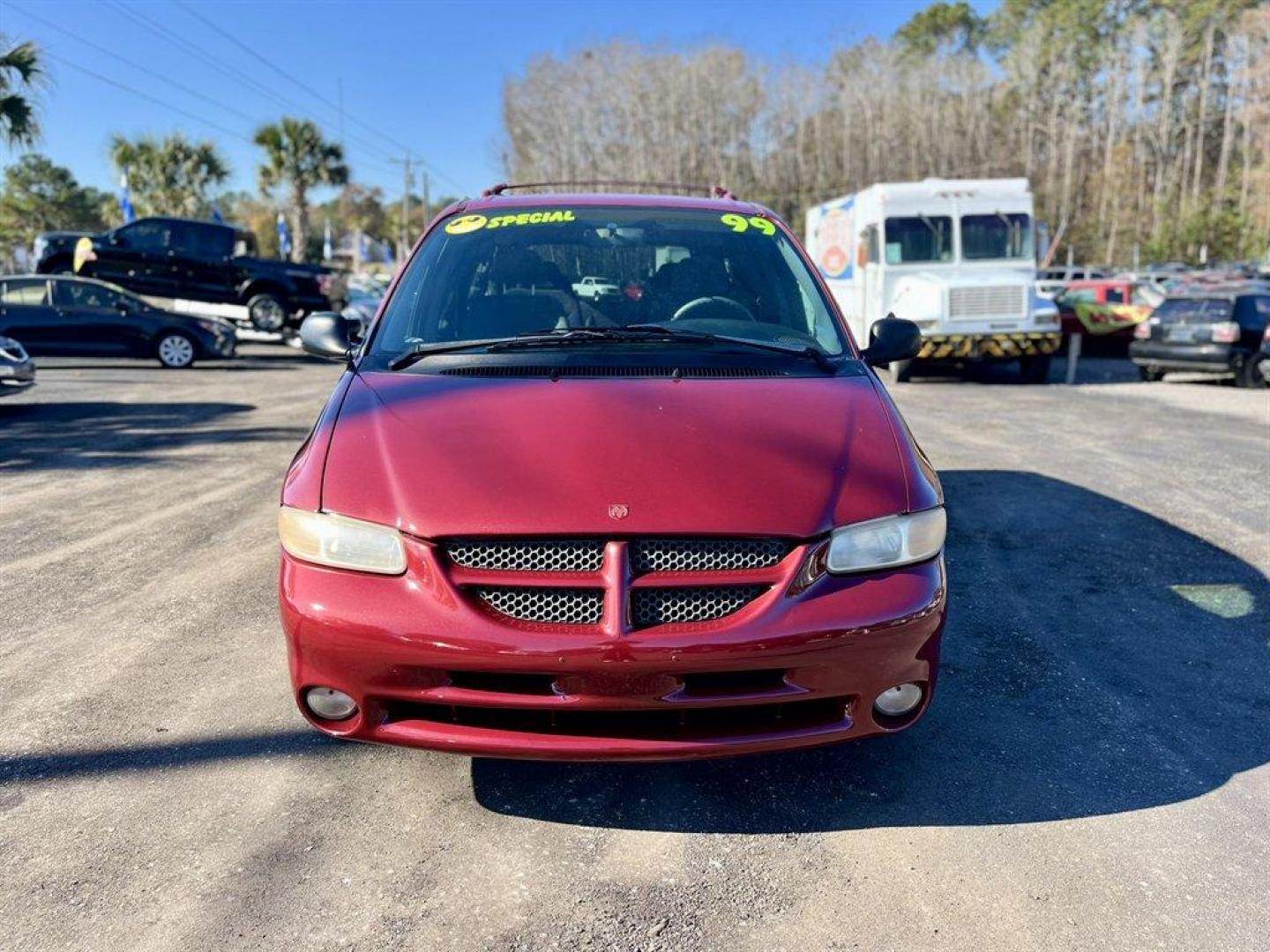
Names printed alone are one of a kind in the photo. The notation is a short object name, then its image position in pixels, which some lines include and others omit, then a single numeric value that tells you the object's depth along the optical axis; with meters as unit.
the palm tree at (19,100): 15.44
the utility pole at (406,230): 62.00
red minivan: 2.46
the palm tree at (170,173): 41.81
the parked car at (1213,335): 14.59
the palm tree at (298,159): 38.06
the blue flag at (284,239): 41.94
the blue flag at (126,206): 34.16
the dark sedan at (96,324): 15.34
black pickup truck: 19.12
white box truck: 14.68
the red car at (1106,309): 19.70
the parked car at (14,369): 10.36
